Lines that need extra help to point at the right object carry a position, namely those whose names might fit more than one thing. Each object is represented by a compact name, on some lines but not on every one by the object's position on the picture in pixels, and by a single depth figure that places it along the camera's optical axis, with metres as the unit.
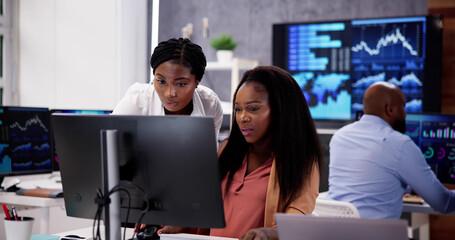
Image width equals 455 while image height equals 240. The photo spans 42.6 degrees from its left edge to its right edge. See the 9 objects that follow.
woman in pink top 1.78
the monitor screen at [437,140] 3.43
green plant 5.44
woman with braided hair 2.07
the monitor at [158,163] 1.38
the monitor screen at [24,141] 3.34
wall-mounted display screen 4.75
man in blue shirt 2.96
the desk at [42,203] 3.22
